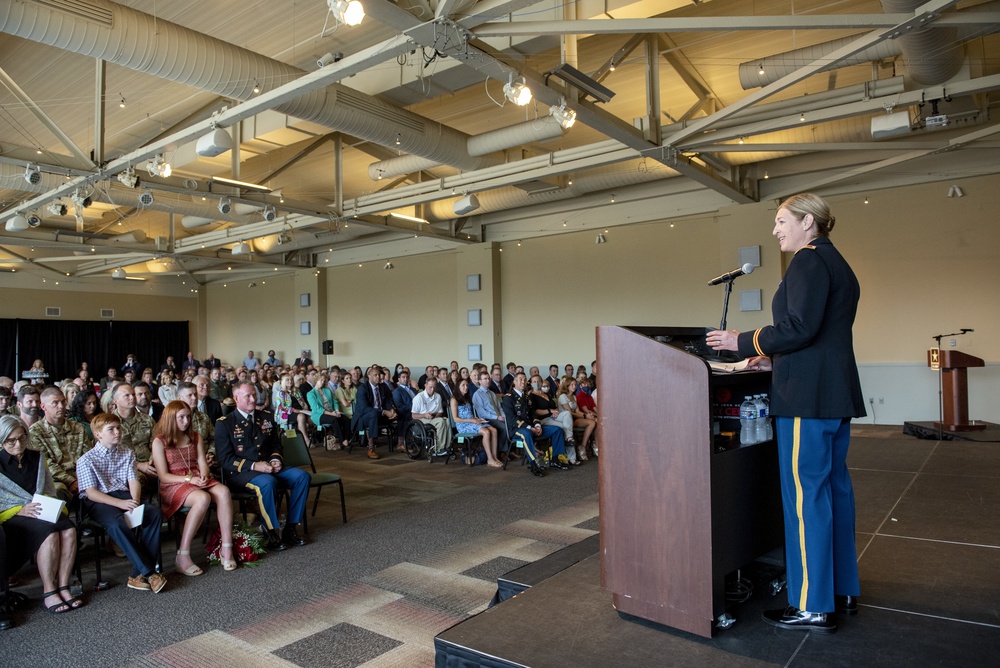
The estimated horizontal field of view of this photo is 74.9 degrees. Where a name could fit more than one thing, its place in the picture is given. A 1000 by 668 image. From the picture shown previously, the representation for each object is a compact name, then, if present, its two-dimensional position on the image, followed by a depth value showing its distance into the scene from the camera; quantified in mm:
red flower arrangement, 4062
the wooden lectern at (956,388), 7414
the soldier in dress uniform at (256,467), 4301
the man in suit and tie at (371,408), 8516
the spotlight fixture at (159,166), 6625
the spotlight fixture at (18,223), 9188
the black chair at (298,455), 4895
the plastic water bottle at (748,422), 2047
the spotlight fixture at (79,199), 7637
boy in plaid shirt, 3611
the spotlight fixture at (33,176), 6637
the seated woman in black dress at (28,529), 3355
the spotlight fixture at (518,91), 4809
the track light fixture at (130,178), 7105
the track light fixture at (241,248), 12486
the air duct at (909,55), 4925
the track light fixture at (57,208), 8195
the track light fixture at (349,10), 3555
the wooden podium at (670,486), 1843
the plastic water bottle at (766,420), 2074
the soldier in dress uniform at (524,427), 7004
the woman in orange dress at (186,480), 3955
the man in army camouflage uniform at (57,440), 4184
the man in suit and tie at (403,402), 8859
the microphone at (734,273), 2086
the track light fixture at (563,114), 5434
